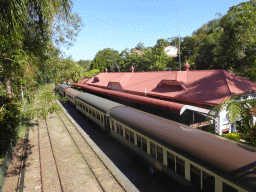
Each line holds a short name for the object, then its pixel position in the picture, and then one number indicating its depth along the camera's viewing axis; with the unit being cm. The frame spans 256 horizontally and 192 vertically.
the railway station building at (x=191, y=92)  1316
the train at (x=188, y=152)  515
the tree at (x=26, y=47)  727
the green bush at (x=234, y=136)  1225
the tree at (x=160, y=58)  4156
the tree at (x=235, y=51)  2347
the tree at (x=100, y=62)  8338
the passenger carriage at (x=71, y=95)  2720
